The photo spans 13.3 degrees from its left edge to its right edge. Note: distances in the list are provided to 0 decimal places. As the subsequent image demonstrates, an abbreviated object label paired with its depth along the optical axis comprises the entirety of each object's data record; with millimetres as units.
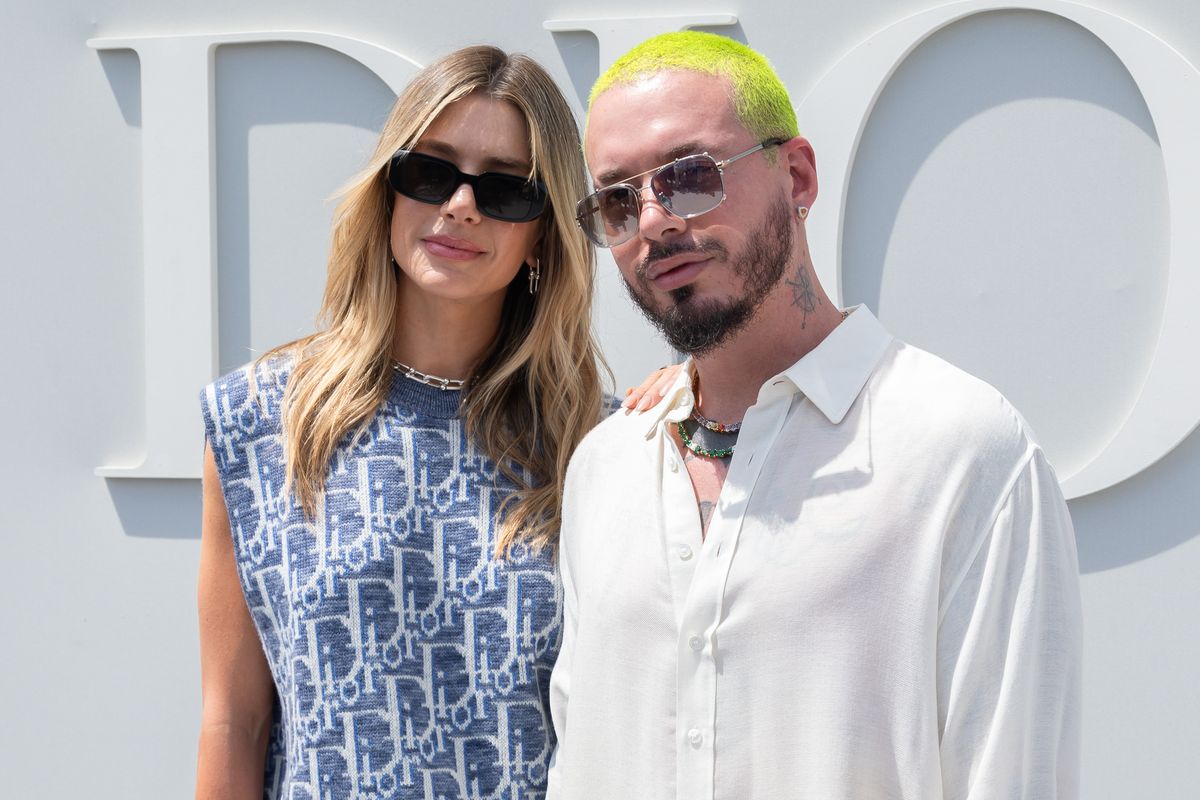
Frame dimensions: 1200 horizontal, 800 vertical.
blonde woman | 4082
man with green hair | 3771
